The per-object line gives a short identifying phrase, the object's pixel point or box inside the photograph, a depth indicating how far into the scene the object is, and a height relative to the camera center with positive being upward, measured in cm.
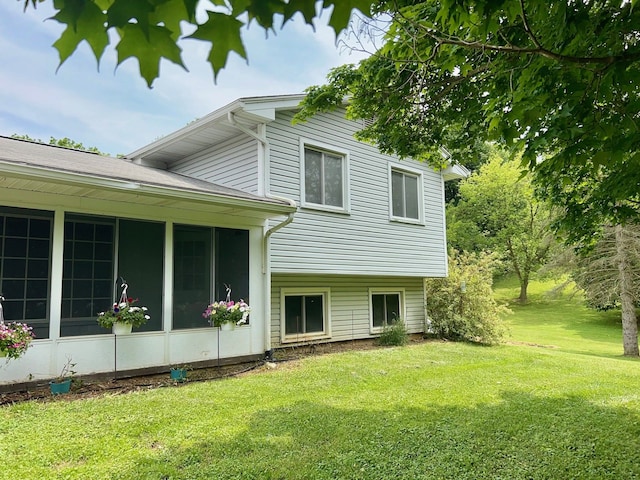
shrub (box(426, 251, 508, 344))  1155 -55
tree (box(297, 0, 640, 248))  297 +171
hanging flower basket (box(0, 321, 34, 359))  483 -53
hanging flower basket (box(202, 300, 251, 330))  691 -40
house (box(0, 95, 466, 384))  567 +88
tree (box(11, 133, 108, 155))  2969 +1018
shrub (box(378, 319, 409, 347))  1056 -121
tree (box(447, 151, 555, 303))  2734 +412
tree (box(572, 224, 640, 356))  1282 +32
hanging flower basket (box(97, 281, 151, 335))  584 -37
